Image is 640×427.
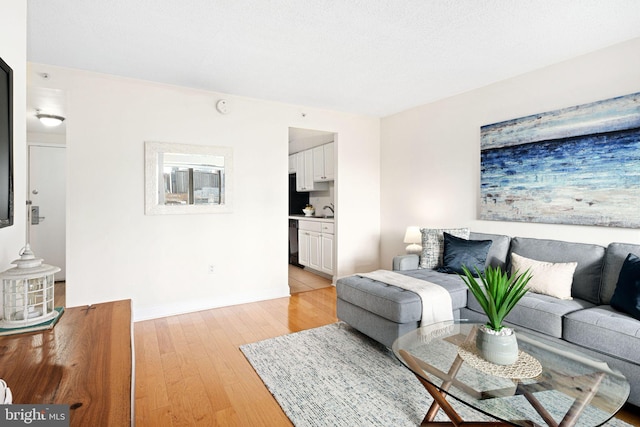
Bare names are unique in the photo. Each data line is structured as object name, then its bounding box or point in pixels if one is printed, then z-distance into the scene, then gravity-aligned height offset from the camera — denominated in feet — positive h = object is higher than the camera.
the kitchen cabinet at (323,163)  16.74 +2.59
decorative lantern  4.15 -1.03
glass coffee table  4.27 -2.42
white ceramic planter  5.11 -2.08
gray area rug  6.16 -3.69
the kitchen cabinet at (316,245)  16.08 -1.68
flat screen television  3.95 +0.82
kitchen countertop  16.39 -0.31
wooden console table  2.77 -1.57
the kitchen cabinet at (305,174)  19.06 +2.29
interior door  16.02 +0.45
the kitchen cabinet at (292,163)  21.20 +3.21
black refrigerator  19.94 +0.23
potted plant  5.12 -1.79
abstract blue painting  8.41 +1.35
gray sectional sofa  6.33 -2.16
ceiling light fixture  13.03 +3.69
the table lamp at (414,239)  12.60 -1.00
